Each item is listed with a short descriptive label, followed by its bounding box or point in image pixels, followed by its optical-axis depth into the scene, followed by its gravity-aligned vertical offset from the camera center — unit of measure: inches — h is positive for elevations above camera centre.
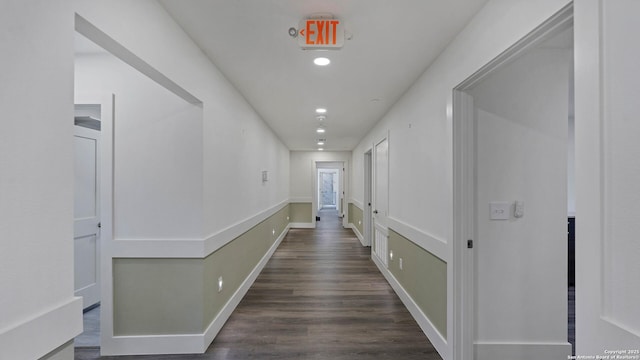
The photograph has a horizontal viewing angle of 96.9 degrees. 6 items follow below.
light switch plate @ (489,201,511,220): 85.3 -8.8
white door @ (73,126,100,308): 116.2 -14.5
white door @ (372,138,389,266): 166.7 -11.6
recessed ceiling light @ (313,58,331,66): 91.7 +39.3
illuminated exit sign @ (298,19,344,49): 68.5 +36.0
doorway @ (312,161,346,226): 560.7 -21.8
